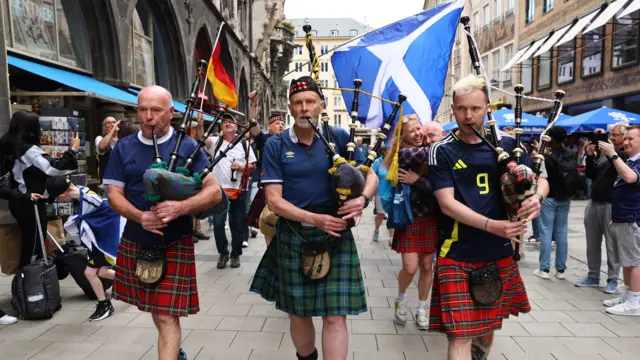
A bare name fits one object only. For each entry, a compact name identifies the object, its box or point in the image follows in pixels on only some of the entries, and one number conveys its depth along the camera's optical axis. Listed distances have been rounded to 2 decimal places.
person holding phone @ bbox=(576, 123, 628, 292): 5.00
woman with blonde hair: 3.99
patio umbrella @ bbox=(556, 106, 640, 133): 11.39
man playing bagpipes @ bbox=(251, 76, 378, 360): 2.67
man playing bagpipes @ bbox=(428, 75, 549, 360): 2.49
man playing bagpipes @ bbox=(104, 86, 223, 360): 2.68
